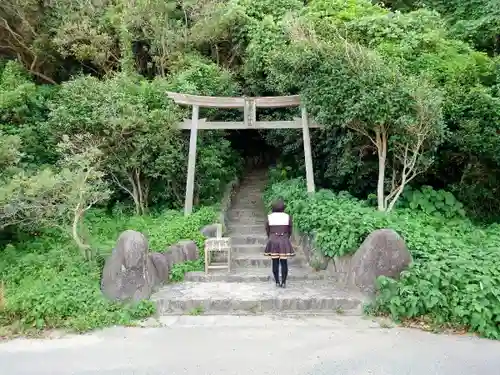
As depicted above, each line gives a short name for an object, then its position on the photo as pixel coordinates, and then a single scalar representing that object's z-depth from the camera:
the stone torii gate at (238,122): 10.89
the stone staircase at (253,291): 7.18
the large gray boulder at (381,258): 7.11
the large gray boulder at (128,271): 7.10
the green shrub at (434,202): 10.48
